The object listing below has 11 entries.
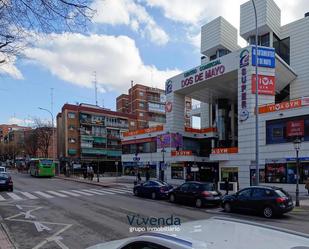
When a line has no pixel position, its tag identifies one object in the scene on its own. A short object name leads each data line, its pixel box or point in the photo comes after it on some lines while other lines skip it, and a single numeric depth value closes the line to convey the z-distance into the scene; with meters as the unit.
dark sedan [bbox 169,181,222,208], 13.49
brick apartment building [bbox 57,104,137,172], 52.26
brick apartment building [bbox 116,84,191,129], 65.64
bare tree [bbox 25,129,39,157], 57.14
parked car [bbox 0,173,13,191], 18.94
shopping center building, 21.03
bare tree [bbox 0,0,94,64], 4.87
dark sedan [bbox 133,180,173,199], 16.28
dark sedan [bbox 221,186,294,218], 11.01
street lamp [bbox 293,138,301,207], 14.40
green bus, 35.80
